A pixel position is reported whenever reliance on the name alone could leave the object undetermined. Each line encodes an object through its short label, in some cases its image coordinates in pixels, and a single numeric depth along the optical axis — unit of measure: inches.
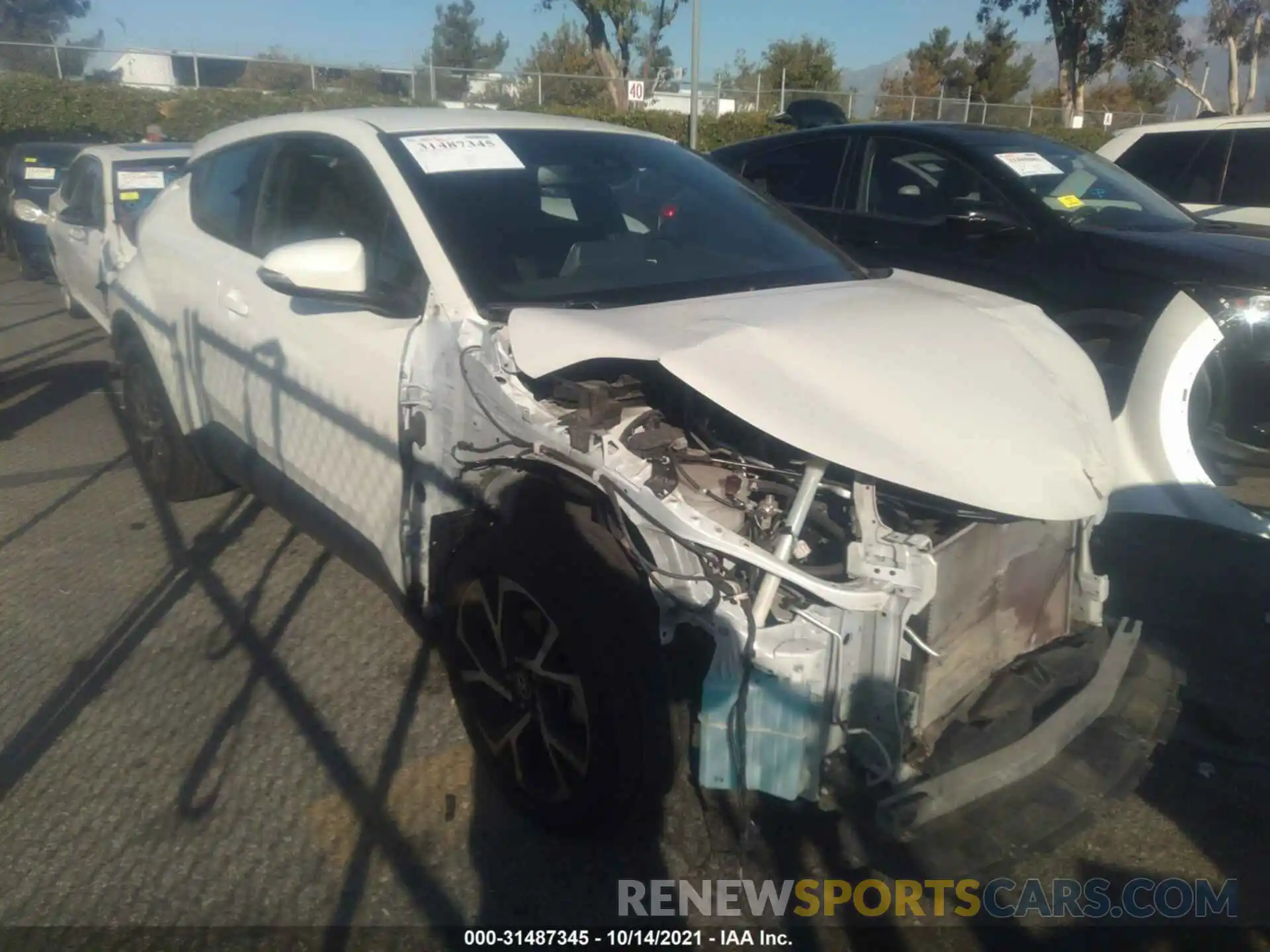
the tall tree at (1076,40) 1234.0
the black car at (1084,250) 167.8
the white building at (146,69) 864.9
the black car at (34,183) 474.6
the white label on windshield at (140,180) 311.0
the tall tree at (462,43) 2485.2
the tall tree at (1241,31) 1446.9
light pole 636.7
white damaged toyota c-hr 90.0
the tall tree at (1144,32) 1252.5
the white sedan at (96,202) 301.6
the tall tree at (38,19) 1727.4
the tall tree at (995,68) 1494.8
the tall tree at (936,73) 1638.8
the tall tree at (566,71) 954.7
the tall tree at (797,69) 1380.4
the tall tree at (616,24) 1236.5
